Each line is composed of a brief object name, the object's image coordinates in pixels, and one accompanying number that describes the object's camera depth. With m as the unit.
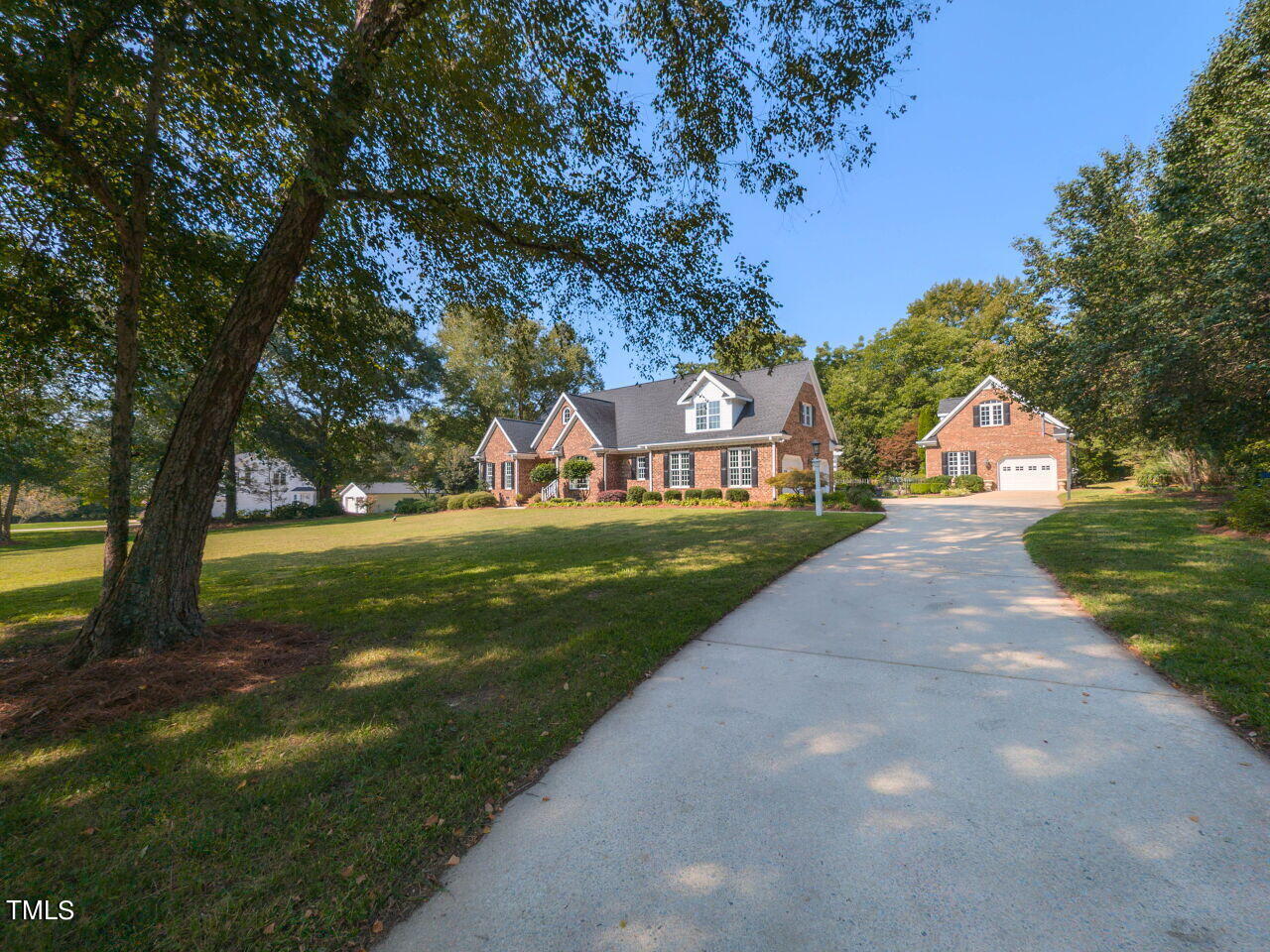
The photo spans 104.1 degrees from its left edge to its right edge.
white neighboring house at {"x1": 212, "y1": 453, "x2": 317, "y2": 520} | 28.52
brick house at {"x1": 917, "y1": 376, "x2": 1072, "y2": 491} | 25.80
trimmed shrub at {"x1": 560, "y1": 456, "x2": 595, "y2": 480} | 24.62
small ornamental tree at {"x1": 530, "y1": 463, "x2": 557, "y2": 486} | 26.12
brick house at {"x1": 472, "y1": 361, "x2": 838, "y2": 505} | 21.19
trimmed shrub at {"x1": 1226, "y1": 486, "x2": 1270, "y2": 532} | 8.78
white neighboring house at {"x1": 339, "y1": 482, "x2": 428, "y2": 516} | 36.91
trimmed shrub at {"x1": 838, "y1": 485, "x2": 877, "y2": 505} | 16.55
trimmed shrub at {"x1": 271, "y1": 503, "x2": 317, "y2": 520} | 27.45
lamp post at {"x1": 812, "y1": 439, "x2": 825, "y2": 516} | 14.42
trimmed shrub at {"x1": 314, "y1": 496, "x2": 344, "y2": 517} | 28.66
